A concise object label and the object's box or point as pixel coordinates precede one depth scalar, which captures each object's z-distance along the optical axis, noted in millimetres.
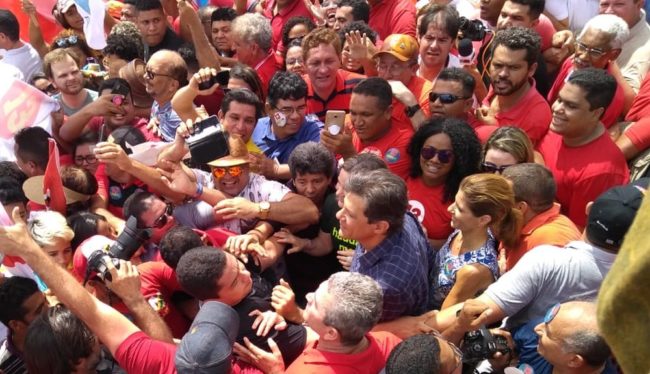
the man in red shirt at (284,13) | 6473
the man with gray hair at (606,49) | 4160
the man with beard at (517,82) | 4180
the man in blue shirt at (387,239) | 2879
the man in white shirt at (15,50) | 6004
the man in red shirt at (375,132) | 4012
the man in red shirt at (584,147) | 3648
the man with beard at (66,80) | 5156
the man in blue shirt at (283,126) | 4242
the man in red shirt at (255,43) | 5441
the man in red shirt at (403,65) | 4645
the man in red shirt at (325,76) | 4848
